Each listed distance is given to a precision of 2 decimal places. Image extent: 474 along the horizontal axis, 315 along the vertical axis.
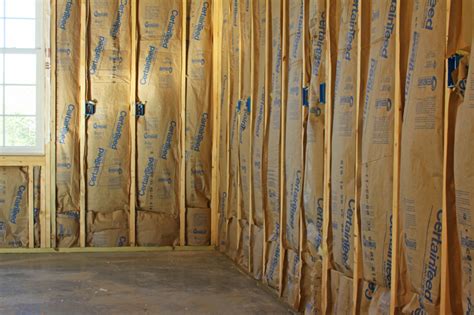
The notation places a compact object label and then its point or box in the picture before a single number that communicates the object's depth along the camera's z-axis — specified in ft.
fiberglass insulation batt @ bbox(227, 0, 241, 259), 19.63
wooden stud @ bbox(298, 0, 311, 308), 13.73
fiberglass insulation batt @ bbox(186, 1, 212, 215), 22.68
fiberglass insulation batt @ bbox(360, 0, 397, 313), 10.22
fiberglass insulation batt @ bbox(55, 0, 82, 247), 21.90
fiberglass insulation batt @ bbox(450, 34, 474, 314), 7.83
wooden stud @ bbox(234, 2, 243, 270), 19.11
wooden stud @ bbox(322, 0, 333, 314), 12.51
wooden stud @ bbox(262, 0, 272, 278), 16.33
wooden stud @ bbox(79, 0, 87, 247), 21.93
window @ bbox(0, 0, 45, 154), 21.66
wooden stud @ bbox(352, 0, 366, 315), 11.19
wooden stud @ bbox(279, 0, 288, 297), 15.08
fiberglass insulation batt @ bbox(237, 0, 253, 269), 18.21
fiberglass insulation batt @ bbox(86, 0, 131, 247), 22.12
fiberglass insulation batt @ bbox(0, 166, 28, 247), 21.67
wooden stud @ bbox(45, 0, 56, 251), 21.81
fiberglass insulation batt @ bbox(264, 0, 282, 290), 15.58
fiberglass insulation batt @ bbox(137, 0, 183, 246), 22.38
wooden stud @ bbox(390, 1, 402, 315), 9.80
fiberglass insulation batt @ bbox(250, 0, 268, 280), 16.75
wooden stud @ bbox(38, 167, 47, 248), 21.90
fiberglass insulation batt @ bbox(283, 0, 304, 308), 14.08
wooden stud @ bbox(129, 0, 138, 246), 22.26
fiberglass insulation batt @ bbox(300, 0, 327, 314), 13.01
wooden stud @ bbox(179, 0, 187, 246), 22.50
